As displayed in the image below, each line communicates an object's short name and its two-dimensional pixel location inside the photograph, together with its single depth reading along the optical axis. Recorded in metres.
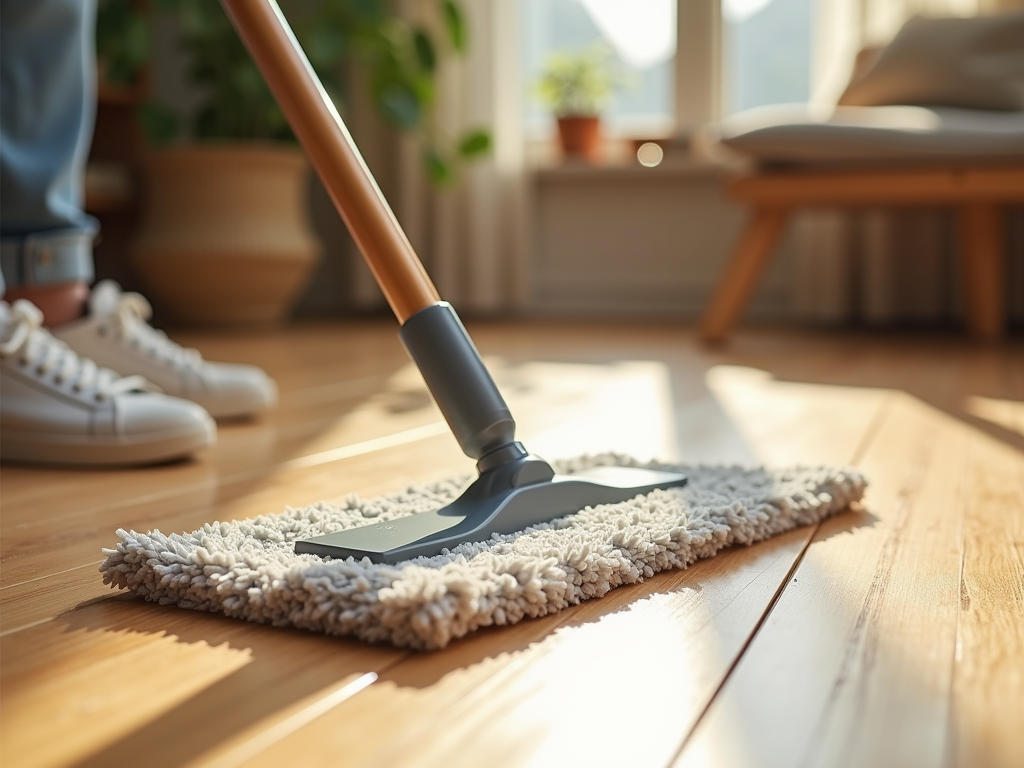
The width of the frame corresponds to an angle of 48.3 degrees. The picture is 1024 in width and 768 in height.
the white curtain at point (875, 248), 2.75
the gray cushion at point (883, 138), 2.01
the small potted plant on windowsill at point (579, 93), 3.16
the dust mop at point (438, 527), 0.50
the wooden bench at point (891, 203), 2.04
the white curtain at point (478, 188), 3.08
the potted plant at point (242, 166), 2.62
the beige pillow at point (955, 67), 2.34
